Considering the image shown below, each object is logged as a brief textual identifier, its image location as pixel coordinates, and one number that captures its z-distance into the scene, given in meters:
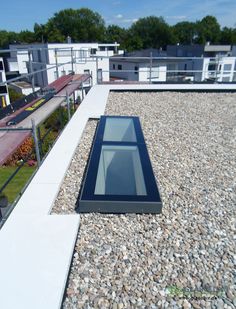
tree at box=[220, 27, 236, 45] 53.42
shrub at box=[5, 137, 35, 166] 8.44
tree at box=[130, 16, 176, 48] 58.22
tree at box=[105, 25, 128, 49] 55.36
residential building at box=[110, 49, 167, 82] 19.97
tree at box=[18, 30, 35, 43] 52.28
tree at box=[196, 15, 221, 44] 58.66
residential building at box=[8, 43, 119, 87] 20.33
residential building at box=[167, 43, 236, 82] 23.79
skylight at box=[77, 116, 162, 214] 2.46
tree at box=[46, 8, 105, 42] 55.78
